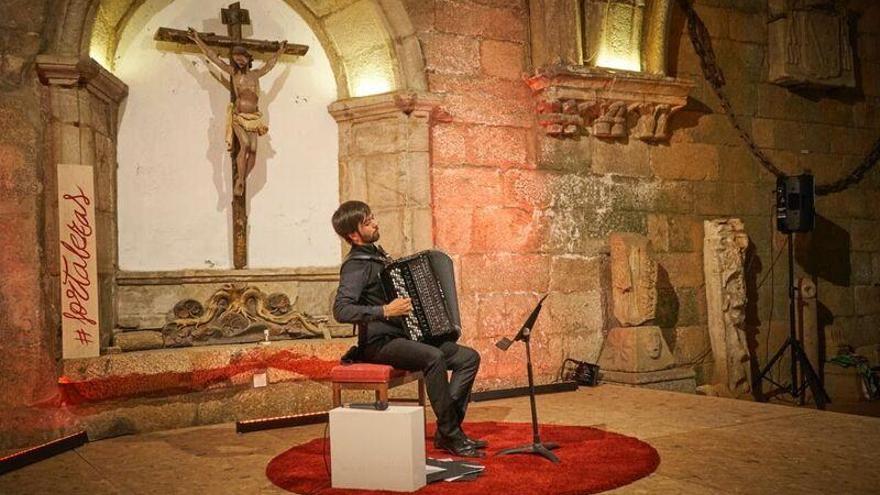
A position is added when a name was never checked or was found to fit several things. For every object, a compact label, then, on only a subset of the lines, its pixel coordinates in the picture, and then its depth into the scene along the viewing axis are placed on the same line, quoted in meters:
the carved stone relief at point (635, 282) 6.31
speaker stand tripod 6.53
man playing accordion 3.95
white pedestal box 3.28
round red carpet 3.34
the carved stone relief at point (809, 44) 7.70
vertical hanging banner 4.86
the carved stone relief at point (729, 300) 6.75
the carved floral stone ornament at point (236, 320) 5.61
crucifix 5.75
